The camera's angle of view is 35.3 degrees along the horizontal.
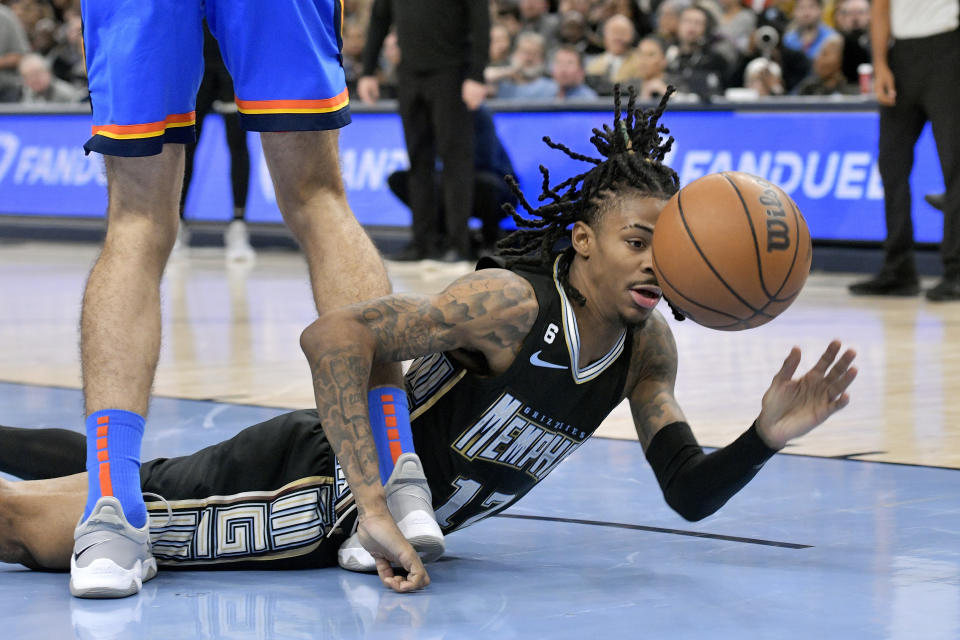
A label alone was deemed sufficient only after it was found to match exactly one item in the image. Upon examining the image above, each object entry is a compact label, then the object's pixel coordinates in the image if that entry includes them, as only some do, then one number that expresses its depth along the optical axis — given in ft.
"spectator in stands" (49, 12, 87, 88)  53.26
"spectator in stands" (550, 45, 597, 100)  38.34
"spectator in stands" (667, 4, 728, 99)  34.86
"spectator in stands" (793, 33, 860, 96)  36.19
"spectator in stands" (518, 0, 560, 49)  48.44
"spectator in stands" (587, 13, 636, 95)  41.86
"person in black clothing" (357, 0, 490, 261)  32.04
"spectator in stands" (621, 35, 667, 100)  37.35
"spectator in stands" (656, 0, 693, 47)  43.04
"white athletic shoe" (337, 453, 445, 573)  9.39
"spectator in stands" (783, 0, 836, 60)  40.32
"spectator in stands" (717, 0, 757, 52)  42.60
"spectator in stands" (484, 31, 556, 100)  40.68
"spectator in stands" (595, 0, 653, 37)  46.11
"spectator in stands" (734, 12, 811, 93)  39.86
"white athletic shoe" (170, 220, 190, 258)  38.60
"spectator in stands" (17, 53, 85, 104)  47.50
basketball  9.41
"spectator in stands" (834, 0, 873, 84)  37.58
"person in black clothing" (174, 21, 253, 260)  32.30
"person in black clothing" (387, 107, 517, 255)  35.40
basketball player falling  9.55
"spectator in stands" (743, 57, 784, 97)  36.91
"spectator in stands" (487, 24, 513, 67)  45.32
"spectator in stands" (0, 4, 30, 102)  49.67
